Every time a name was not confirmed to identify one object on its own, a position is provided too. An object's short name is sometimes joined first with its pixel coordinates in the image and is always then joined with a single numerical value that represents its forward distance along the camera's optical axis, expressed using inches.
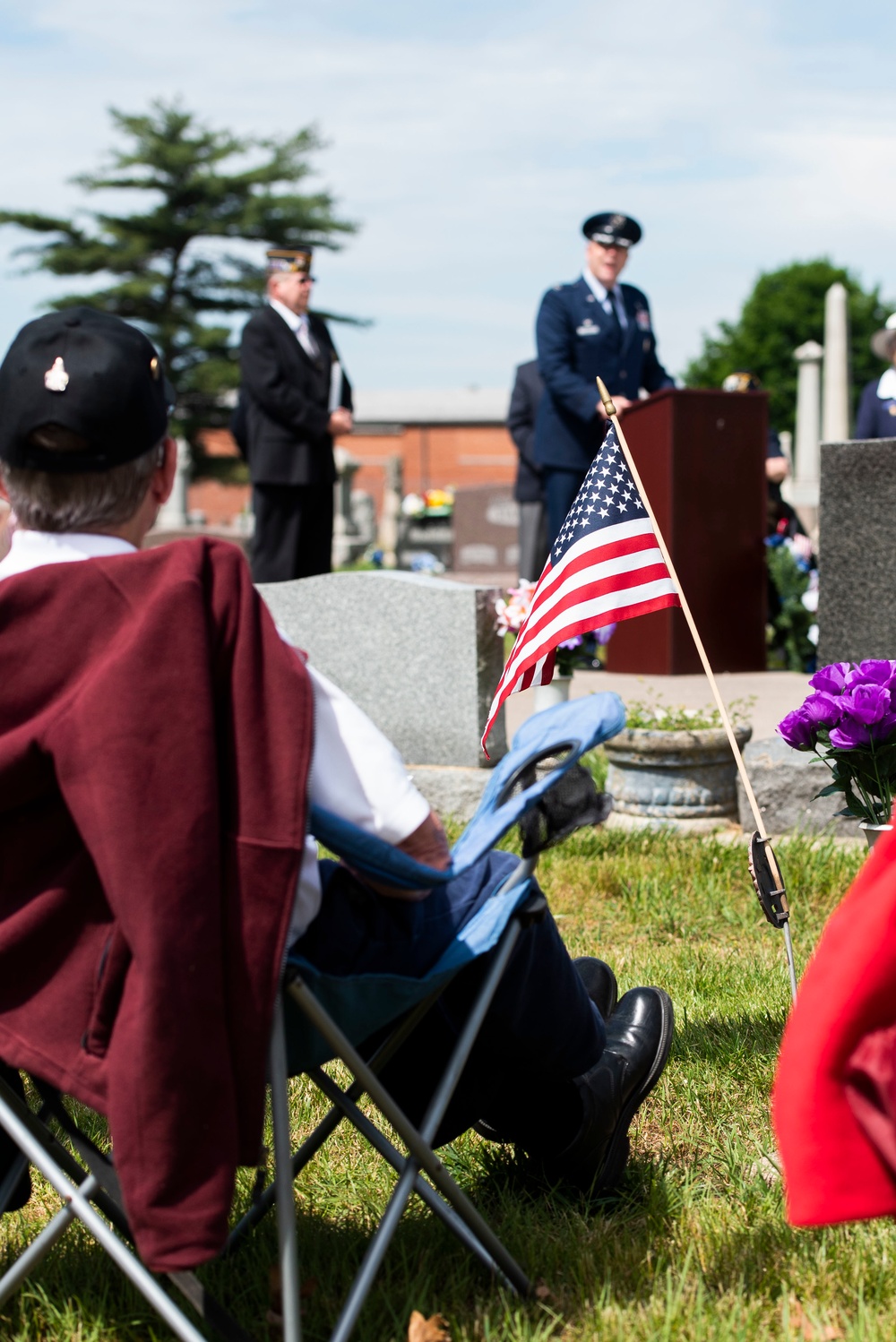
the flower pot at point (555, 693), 226.5
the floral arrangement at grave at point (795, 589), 330.3
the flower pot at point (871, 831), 118.9
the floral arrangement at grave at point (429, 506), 1084.5
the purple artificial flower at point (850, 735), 116.5
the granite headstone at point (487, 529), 811.4
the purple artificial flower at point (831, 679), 118.1
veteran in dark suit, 314.5
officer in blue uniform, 309.0
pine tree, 1449.3
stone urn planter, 201.8
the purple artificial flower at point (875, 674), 116.6
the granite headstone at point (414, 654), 222.4
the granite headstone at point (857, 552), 205.8
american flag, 121.2
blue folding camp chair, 71.1
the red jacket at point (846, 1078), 60.0
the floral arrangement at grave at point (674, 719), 204.1
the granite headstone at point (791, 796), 192.1
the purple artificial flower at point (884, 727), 115.8
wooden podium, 317.4
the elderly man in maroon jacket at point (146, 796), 66.9
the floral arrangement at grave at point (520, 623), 223.3
